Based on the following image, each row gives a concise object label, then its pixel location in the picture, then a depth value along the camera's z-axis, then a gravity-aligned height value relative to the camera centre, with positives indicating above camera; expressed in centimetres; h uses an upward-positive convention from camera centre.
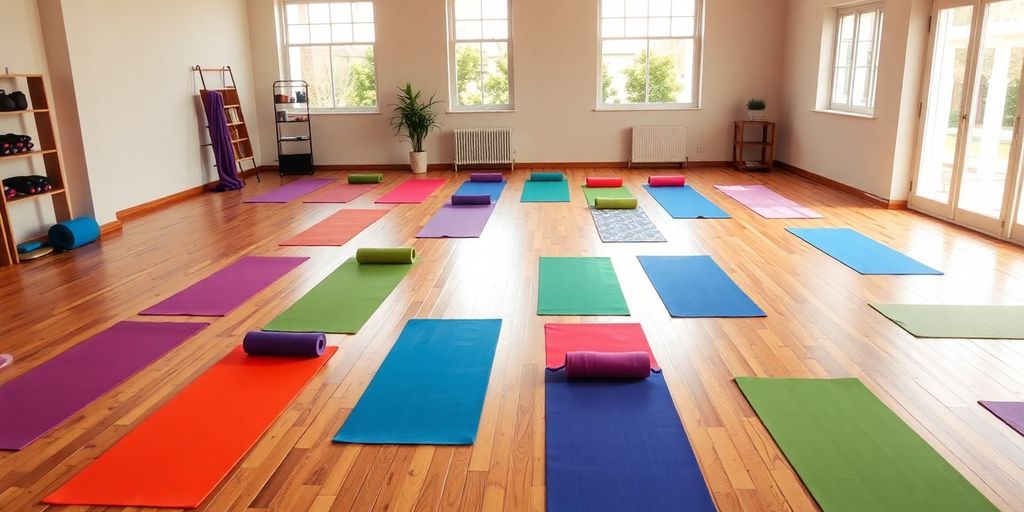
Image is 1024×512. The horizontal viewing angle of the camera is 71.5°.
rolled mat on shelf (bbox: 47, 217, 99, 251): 562 -103
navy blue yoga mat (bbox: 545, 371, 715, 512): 224 -124
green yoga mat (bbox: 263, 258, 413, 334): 390 -119
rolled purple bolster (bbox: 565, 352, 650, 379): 305 -115
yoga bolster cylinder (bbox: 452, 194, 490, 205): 718 -103
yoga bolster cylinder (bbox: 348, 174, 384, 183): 881 -99
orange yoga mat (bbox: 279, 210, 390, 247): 585 -113
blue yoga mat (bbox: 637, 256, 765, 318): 401 -119
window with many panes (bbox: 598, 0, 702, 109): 949 +50
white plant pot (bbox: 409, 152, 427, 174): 964 -87
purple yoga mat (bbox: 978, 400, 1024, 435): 267 -124
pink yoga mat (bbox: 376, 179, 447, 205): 768 -108
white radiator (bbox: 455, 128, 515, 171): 975 -69
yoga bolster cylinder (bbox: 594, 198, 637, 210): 683 -104
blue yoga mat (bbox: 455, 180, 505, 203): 807 -107
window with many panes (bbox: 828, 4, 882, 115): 739 +31
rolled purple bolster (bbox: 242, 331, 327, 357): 337 -114
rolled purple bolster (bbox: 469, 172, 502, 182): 884 -100
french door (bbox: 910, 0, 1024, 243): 545 -27
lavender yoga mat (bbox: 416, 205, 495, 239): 600 -112
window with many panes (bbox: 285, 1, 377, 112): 967 +61
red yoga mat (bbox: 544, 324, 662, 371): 343 -121
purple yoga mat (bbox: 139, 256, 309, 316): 420 -119
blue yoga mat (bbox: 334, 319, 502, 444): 270 -123
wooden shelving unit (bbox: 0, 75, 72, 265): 526 -38
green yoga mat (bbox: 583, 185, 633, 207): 763 -108
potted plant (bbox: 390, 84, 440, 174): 949 -33
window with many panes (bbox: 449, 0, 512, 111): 956 +53
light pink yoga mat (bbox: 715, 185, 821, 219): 661 -112
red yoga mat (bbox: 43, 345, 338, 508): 234 -124
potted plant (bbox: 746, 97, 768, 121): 924 -25
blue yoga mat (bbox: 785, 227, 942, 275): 478 -118
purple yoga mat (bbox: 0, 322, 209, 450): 284 -123
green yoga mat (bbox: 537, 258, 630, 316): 405 -118
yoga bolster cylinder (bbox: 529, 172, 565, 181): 873 -100
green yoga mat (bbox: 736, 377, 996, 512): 221 -124
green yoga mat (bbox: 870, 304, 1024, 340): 361 -121
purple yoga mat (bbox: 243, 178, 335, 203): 790 -107
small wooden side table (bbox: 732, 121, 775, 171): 927 -69
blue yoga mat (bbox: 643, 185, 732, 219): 662 -111
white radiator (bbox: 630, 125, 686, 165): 964 -71
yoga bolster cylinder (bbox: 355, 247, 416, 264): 503 -110
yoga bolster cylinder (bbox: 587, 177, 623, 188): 818 -102
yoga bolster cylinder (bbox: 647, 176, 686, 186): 816 -101
